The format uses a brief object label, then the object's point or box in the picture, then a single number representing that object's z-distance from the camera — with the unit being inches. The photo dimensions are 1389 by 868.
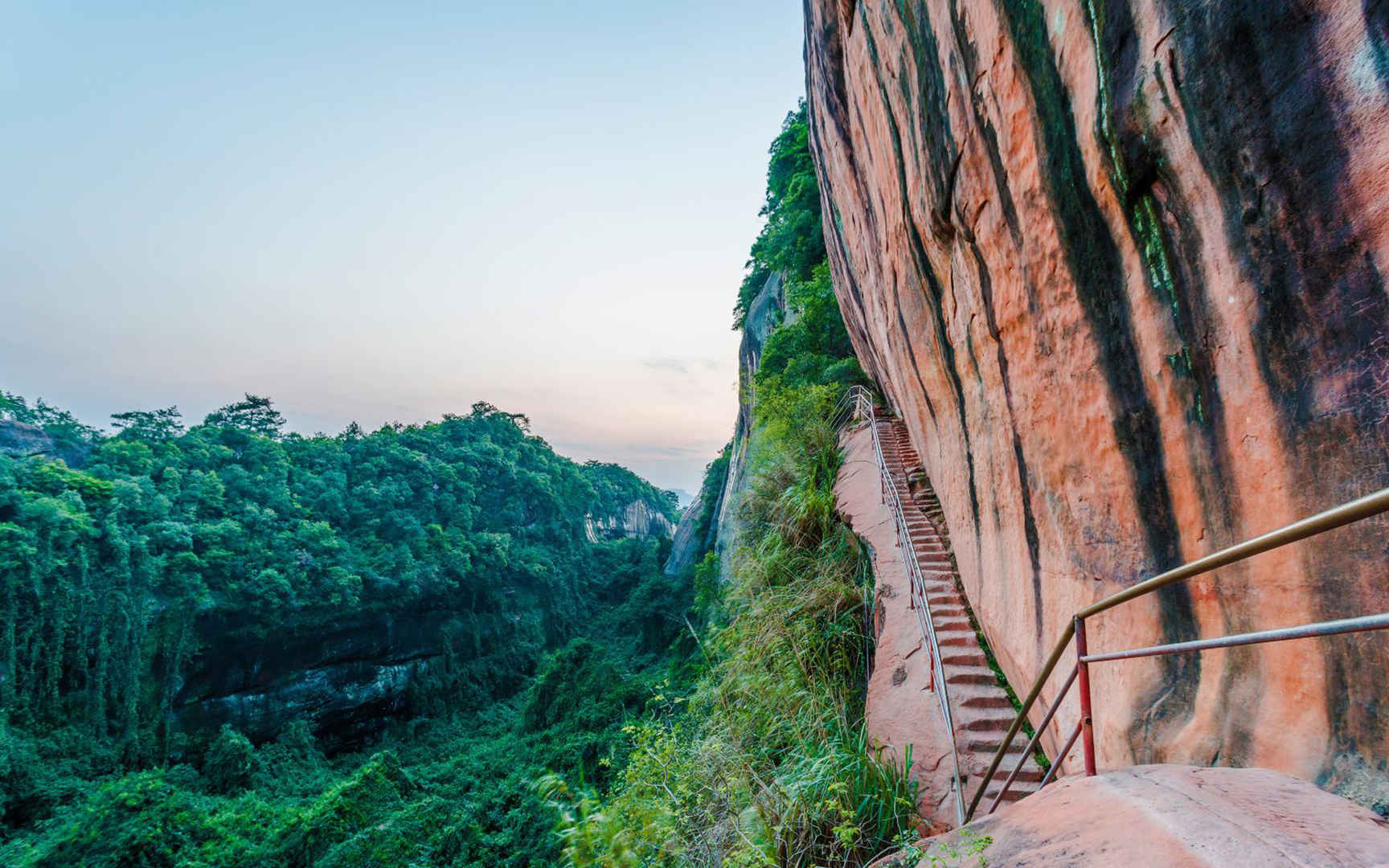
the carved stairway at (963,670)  126.3
